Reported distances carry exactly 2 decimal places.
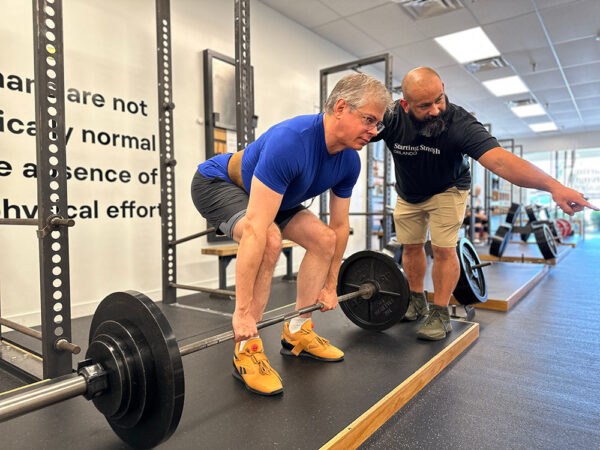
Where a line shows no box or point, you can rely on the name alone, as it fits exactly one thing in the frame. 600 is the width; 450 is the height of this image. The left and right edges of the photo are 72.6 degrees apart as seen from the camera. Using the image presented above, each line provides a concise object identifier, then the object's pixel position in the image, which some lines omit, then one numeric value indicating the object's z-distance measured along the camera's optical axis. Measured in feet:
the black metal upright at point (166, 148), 8.13
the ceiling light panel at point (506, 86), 19.94
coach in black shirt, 5.33
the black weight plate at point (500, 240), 14.82
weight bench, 9.36
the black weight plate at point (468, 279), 7.16
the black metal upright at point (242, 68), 7.63
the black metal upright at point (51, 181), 4.51
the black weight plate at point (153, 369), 2.95
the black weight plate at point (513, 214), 16.80
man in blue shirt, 3.83
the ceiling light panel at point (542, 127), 29.85
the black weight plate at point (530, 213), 18.46
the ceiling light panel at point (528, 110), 24.73
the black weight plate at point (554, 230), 21.39
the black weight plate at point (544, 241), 14.78
